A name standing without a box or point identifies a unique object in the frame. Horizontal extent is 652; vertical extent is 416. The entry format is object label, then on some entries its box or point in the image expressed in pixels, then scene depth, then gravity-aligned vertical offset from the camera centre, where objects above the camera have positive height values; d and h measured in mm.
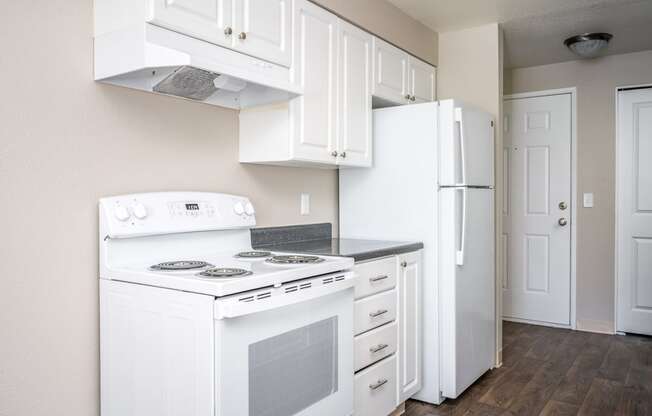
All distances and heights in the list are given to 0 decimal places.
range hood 1634 +487
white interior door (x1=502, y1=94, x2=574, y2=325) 4484 -45
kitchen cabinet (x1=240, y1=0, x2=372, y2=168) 2307 +470
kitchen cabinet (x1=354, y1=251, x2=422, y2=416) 2305 -629
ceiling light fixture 3752 +1228
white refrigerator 2783 -27
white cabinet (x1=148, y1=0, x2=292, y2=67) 1697 +681
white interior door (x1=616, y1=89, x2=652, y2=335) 4168 -59
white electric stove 1478 -372
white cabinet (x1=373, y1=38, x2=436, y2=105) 2975 +826
